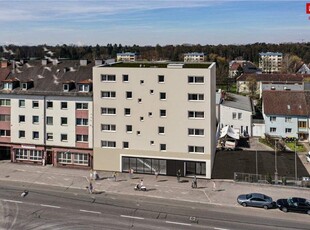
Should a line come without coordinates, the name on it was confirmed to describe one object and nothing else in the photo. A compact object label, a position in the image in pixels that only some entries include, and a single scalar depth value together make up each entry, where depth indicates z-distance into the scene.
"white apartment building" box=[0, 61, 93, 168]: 51.97
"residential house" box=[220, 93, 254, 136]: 71.62
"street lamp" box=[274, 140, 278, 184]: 45.92
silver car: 38.34
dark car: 37.09
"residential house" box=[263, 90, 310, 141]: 68.69
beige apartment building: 48.34
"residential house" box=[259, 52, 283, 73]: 195.36
